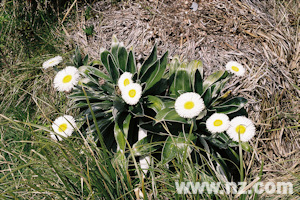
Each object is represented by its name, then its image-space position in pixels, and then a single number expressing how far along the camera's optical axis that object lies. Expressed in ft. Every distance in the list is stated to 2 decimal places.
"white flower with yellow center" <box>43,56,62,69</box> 3.31
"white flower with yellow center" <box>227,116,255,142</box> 3.00
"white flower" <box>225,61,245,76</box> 3.22
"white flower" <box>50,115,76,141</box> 3.16
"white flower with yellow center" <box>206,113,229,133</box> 3.00
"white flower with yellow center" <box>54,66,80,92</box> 3.19
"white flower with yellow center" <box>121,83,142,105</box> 3.13
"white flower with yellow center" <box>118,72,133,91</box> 3.20
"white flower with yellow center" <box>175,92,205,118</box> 3.02
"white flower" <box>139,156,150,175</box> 3.32
